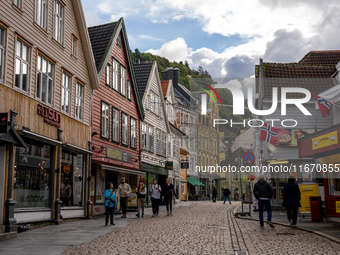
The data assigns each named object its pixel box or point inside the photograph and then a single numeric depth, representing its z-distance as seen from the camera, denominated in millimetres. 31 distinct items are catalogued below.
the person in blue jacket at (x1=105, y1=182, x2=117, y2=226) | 14711
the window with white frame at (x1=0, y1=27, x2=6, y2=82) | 12789
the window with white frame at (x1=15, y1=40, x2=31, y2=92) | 13898
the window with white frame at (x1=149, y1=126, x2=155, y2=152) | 31981
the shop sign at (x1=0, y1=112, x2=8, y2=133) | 10773
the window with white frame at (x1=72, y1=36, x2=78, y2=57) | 19453
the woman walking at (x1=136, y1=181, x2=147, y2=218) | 19125
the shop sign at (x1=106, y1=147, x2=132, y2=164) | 23188
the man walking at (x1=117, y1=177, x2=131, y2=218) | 17623
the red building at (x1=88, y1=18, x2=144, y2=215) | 21731
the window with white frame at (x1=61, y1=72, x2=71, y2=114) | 17828
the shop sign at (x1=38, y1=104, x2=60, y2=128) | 15155
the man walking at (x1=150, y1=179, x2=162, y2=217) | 19672
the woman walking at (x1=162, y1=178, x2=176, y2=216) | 20062
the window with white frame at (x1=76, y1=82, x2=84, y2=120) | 19609
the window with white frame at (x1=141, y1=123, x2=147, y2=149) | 30181
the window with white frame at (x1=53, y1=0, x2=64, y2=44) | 17453
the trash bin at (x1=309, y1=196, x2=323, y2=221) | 16344
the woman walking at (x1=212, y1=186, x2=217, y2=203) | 41188
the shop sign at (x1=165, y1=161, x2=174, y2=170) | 35156
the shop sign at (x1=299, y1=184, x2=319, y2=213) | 18153
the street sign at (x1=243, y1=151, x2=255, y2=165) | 19062
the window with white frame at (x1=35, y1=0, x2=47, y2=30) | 15680
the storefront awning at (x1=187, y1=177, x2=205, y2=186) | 54316
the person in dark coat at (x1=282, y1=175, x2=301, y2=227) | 14031
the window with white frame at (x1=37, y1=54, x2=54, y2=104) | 15664
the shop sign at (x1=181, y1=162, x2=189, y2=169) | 40038
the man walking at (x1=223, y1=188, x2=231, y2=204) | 36594
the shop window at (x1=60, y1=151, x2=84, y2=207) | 17328
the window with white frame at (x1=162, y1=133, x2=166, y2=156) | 35534
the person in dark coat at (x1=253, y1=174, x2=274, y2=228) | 13953
